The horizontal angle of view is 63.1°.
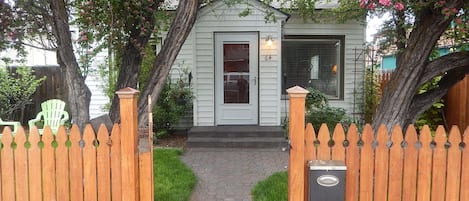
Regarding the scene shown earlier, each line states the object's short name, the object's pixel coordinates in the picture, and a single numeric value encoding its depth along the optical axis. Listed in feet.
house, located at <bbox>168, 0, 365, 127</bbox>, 28.25
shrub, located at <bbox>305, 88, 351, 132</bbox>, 29.69
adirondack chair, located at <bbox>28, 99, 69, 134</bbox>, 28.63
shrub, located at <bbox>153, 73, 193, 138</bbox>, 28.96
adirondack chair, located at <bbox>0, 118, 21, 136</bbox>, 25.85
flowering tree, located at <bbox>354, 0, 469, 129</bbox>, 13.06
